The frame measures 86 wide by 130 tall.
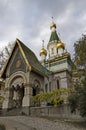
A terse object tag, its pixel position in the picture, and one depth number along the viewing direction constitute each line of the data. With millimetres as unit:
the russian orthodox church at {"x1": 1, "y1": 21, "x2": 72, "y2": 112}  22266
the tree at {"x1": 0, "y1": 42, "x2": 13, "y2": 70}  25577
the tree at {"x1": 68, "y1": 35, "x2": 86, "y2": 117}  13156
